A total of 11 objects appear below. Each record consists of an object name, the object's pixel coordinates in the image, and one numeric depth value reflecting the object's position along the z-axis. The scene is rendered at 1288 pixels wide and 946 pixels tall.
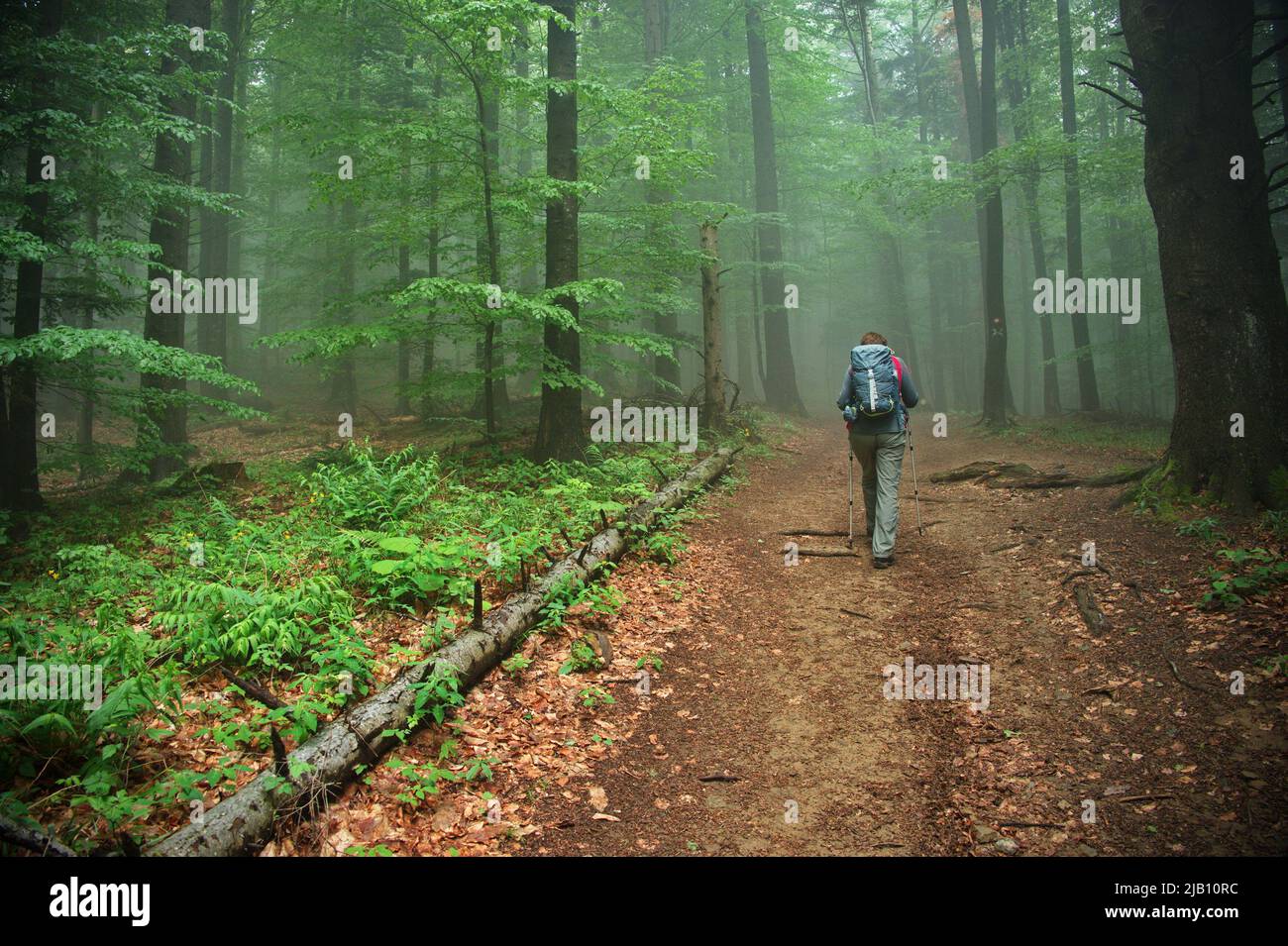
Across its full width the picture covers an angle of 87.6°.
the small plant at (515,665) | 5.13
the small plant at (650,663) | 5.62
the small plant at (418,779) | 3.73
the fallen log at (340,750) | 3.11
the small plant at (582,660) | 5.40
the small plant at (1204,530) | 6.09
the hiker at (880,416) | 8.01
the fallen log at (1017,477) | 9.13
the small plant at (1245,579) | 5.10
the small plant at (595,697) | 5.02
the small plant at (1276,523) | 5.75
